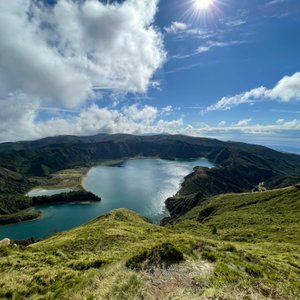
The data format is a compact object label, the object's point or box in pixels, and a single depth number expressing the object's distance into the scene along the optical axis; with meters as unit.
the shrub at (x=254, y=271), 18.41
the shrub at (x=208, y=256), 20.03
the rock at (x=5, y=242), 35.40
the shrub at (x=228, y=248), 24.59
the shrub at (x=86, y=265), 23.19
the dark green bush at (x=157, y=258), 18.11
